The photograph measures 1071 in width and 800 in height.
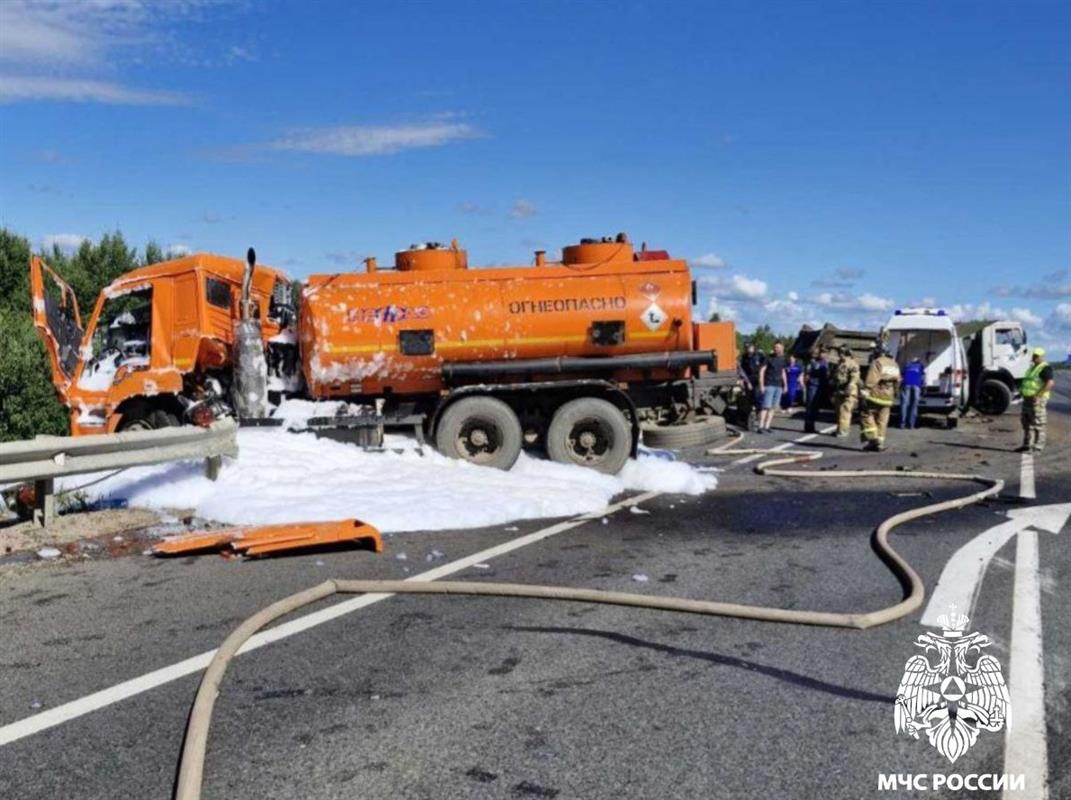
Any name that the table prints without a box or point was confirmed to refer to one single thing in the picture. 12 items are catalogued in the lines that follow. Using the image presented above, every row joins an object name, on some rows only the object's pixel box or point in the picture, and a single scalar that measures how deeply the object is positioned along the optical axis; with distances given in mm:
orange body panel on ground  6496
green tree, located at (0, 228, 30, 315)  26703
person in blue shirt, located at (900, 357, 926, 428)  18656
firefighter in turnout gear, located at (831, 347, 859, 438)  16969
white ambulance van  19406
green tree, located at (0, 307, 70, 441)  16984
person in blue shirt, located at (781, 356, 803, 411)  22375
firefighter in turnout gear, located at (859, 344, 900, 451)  14758
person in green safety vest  14203
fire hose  4273
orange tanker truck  10977
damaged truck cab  11141
